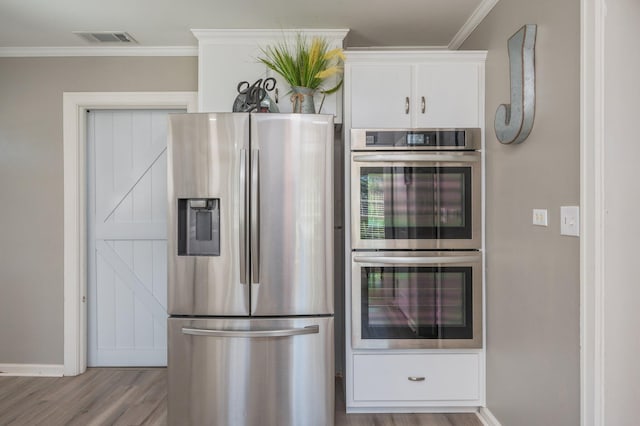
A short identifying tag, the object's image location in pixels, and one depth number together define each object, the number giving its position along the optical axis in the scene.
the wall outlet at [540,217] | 1.73
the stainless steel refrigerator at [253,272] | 2.07
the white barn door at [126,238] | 3.13
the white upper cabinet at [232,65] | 2.64
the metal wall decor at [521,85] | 1.79
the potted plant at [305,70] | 2.43
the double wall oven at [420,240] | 2.31
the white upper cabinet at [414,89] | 2.36
